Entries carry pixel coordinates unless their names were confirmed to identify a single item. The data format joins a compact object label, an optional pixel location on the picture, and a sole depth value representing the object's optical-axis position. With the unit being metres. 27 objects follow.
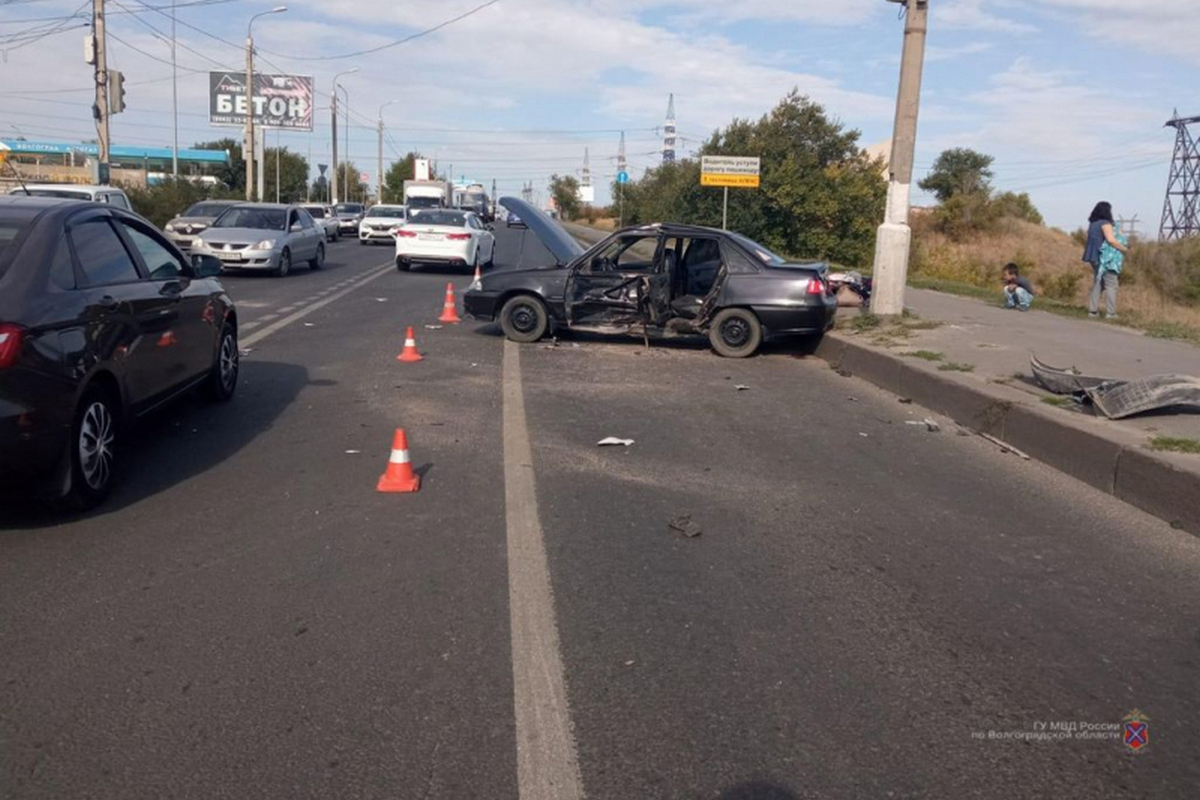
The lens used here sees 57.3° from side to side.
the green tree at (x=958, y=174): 54.22
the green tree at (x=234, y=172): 80.00
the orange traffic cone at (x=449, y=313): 15.86
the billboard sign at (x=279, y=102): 65.50
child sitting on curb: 17.44
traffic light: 31.30
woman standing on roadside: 15.19
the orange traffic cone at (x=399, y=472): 6.58
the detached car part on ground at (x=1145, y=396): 8.08
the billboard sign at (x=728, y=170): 30.36
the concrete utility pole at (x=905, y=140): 13.88
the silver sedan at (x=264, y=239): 22.06
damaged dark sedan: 13.02
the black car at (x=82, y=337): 5.48
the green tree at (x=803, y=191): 37.91
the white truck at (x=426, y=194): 53.31
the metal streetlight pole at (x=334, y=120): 69.50
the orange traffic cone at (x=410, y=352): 11.88
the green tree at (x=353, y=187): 108.50
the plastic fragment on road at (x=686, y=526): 5.95
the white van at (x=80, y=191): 18.17
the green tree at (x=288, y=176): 83.94
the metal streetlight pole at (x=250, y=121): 46.81
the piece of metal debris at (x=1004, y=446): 8.41
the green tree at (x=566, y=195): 104.66
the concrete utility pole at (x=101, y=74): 30.81
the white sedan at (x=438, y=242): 25.22
